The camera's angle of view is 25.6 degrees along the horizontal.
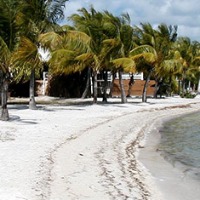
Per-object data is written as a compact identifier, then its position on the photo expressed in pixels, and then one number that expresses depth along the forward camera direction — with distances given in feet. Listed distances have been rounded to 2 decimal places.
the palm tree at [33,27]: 59.47
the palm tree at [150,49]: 96.63
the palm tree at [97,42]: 87.15
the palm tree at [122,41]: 90.48
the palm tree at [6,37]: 53.78
